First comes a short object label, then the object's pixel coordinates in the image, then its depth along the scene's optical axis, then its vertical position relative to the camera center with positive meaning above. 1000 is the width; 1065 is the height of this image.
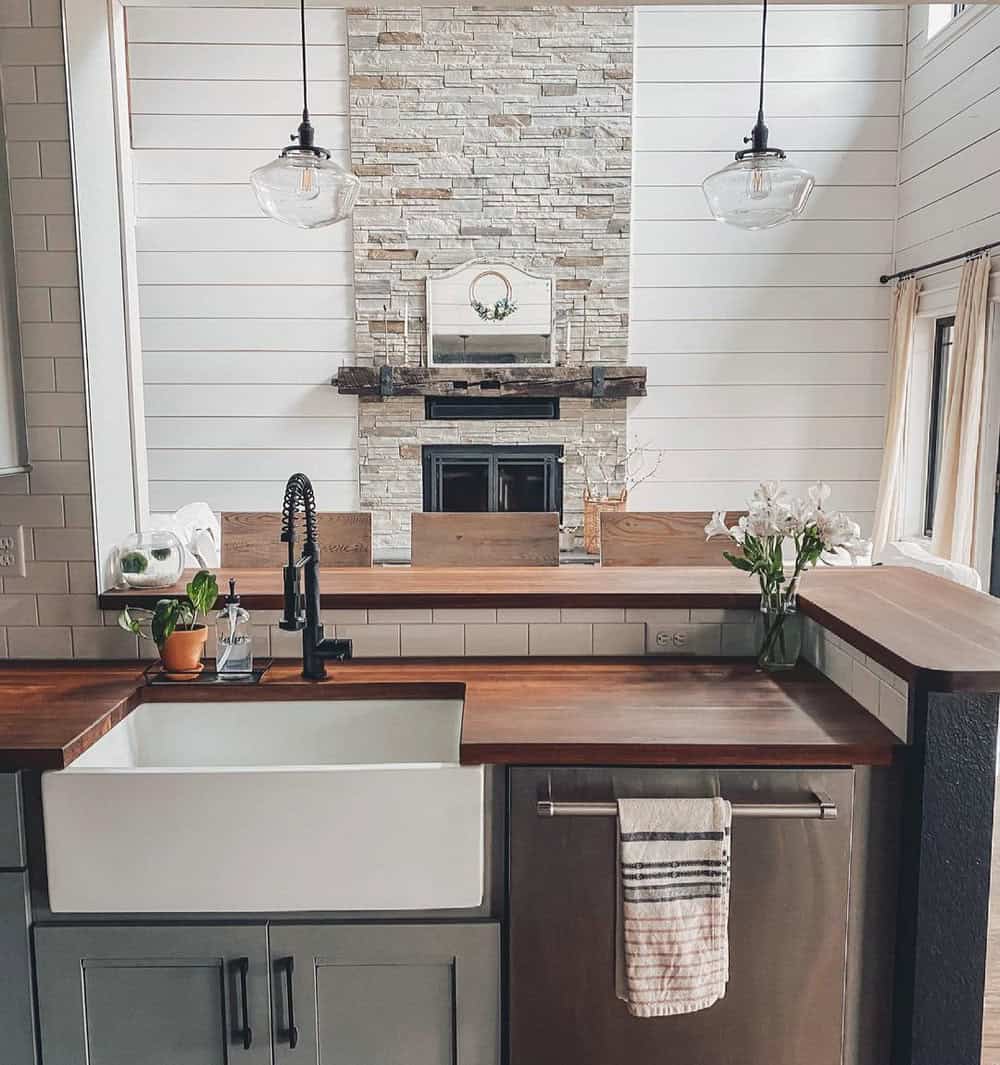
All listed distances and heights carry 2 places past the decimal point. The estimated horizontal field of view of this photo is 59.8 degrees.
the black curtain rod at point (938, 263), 4.60 +0.89
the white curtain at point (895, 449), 5.74 -0.24
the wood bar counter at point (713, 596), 1.50 -0.39
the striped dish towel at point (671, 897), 1.37 -0.76
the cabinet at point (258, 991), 1.41 -0.94
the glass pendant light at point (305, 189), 2.42 +0.66
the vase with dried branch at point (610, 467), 6.07 -0.38
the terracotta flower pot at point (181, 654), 1.78 -0.49
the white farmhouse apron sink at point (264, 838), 1.37 -0.67
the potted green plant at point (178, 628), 1.78 -0.44
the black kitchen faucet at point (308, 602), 1.73 -0.38
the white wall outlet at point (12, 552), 1.85 -0.30
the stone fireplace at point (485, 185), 5.81 +1.54
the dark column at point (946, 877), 1.35 -0.72
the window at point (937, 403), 5.60 +0.07
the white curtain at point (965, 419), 4.60 -0.03
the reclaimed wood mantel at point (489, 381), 5.89 +0.21
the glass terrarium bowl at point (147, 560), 1.91 -0.32
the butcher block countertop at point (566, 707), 1.39 -0.53
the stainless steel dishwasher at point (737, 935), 1.40 -0.85
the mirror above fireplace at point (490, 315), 5.97 +0.67
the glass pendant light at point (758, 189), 2.50 +0.66
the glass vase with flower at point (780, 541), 1.76 -0.26
